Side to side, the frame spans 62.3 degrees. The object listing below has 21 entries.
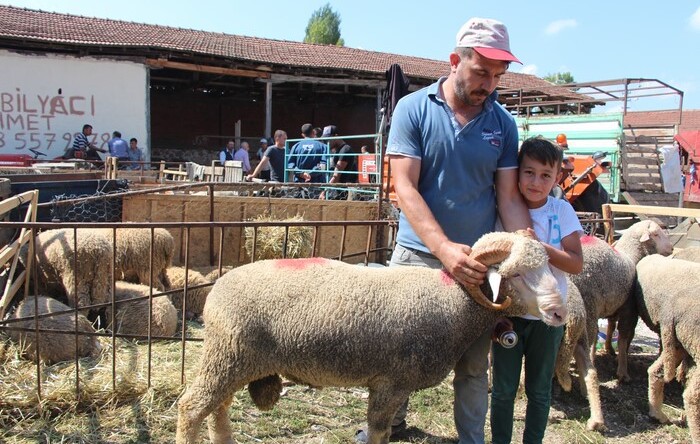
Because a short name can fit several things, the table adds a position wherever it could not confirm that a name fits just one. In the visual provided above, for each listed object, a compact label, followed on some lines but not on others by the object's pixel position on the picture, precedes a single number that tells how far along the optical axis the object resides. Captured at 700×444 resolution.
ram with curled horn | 2.67
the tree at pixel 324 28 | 62.59
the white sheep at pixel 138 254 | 6.06
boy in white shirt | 2.75
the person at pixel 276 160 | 10.71
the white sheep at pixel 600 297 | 4.17
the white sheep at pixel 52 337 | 4.37
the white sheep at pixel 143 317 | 5.28
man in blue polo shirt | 2.60
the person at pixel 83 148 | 14.02
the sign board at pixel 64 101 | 14.42
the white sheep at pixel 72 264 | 5.36
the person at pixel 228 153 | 15.79
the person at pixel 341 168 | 9.37
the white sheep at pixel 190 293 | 6.40
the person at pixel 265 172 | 11.36
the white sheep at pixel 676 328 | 3.85
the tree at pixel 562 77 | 87.62
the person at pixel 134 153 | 14.80
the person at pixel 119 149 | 14.23
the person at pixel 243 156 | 15.59
